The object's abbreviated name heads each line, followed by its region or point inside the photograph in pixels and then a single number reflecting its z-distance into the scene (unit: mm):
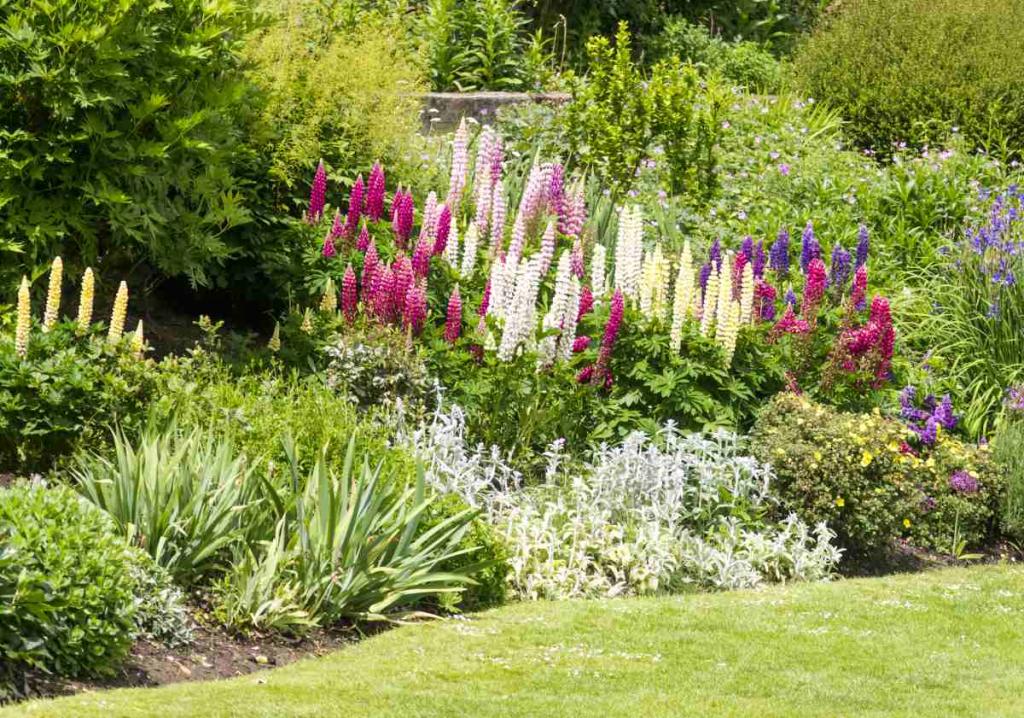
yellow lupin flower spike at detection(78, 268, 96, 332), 13970
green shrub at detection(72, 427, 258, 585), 12092
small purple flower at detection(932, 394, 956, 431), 17591
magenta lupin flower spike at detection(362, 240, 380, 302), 16325
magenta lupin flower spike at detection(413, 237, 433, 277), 16592
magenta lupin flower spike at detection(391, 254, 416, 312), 16199
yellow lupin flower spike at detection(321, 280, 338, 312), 16283
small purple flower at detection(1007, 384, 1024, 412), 17788
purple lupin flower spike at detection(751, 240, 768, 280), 18491
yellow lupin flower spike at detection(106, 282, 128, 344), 14125
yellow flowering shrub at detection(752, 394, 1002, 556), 15453
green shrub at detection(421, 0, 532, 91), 26365
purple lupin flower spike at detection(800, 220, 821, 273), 19011
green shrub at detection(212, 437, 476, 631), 11945
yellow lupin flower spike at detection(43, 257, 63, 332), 13696
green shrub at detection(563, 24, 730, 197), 23046
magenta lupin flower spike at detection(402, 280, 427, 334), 15903
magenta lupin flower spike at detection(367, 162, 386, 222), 17731
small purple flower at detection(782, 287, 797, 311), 17942
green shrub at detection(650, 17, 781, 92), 30496
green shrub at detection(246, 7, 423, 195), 18336
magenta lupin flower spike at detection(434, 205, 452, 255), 17422
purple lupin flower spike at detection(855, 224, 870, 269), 19348
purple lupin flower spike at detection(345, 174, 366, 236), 17380
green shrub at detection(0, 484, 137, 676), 9927
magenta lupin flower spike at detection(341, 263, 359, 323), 16185
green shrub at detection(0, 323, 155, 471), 13316
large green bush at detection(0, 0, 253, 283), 14483
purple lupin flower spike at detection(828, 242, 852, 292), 18659
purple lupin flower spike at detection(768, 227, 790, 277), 19039
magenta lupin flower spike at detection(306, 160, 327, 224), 17675
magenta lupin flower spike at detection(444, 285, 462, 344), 16142
